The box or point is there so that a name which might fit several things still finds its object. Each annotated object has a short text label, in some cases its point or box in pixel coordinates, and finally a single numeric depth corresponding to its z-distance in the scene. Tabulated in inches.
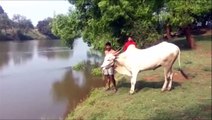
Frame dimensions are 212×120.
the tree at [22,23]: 1752.9
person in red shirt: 216.0
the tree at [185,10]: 403.3
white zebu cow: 205.3
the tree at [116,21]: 373.9
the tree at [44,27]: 1773.4
